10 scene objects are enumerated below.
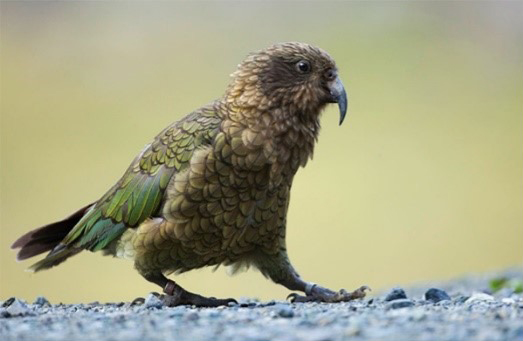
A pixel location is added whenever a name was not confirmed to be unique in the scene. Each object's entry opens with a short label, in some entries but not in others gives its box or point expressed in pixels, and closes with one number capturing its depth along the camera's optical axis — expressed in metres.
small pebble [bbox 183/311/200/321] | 9.87
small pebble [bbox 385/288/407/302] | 12.41
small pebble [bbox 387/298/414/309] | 11.29
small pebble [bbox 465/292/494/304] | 12.74
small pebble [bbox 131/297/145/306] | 13.11
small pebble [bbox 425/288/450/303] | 12.83
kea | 12.63
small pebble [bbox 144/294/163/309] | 12.32
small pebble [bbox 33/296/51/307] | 13.55
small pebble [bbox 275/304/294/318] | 10.08
